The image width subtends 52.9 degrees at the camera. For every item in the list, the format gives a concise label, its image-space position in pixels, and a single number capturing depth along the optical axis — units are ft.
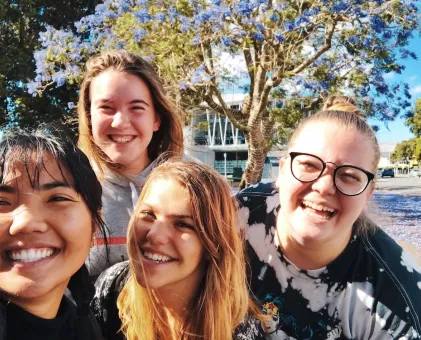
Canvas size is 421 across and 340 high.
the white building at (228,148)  119.83
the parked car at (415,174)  170.85
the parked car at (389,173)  162.47
